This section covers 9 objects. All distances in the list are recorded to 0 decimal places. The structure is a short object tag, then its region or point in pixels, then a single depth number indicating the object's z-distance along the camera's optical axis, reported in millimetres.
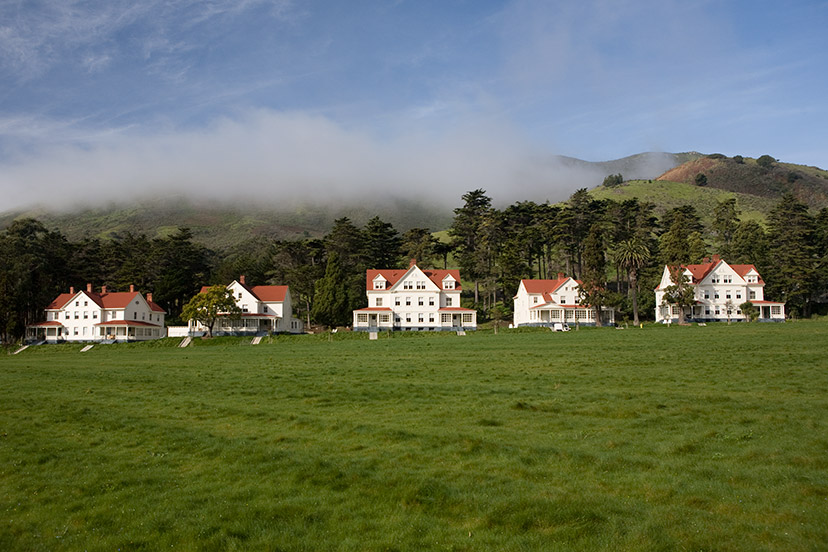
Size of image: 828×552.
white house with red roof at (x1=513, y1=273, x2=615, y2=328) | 76250
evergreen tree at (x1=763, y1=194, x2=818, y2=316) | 78375
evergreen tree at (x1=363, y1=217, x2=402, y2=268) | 92062
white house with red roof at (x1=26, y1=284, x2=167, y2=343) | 78625
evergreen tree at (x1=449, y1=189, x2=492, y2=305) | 93400
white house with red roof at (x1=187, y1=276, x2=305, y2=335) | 80438
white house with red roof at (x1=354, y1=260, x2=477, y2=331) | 79375
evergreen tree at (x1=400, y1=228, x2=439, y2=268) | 93188
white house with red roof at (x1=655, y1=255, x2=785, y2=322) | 79500
